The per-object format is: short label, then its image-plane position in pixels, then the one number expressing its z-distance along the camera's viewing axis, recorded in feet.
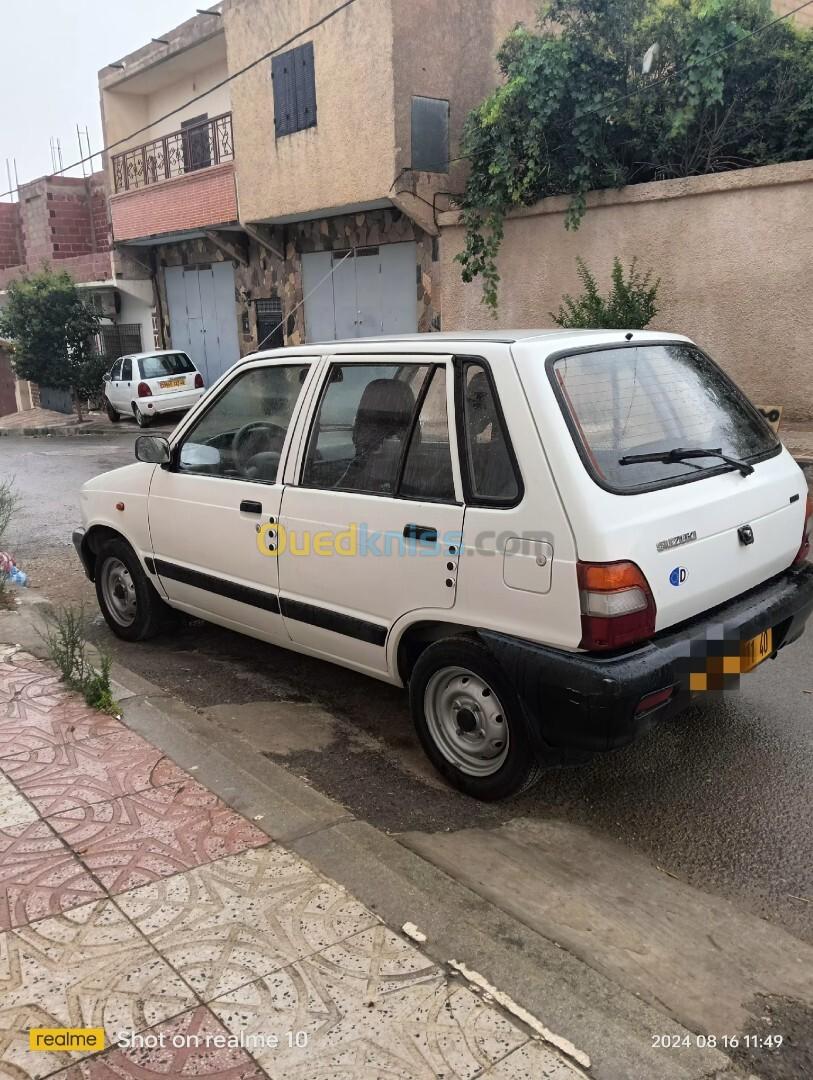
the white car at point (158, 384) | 61.00
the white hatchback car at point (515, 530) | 9.48
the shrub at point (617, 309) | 31.48
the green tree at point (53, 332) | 67.74
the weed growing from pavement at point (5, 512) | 19.67
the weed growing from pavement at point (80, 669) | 13.39
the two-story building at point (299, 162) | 44.45
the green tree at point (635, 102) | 34.42
